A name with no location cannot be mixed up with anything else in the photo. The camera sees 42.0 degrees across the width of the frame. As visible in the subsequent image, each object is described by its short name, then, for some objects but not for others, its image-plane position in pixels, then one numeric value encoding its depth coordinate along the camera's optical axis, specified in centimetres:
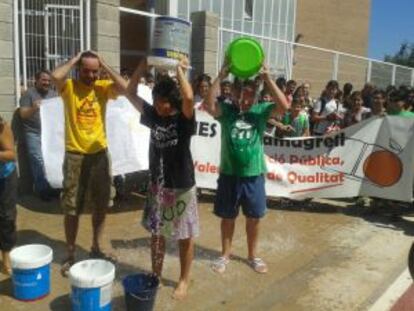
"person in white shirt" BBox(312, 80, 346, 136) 905
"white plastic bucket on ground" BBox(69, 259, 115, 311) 379
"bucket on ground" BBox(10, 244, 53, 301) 412
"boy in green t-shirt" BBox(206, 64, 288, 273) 493
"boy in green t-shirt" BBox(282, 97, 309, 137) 798
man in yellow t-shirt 473
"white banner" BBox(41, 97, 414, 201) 731
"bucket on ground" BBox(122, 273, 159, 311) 394
